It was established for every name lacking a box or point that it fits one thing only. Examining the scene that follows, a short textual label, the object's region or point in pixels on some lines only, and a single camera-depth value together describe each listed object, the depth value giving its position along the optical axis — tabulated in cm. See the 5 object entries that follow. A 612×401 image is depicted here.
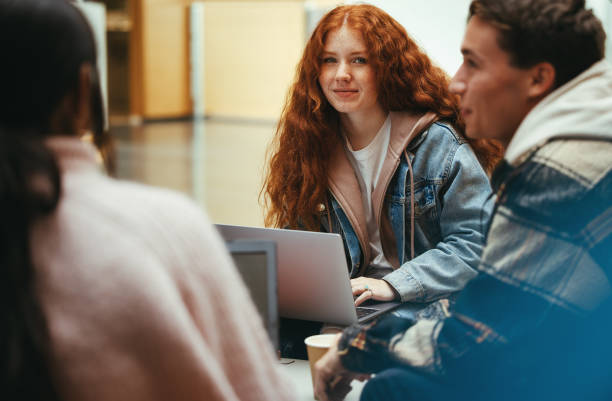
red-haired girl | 266
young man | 198
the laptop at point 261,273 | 196
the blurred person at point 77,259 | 137
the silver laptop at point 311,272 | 228
